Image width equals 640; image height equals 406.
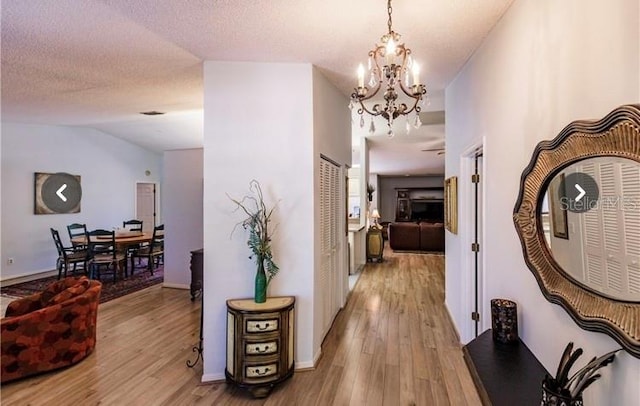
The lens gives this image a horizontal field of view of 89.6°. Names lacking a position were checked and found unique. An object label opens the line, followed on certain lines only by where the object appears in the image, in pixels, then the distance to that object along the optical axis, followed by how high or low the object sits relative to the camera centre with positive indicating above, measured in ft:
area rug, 17.53 -4.70
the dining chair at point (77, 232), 20.77 -1.84
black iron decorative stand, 10.01 -4.87
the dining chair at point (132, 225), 26.01 -1.55
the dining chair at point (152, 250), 21.68 -3.00
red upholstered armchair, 9.09 -3.70
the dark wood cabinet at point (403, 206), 47.62 +0.05
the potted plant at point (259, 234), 8.98 -0.78
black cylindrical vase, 6.05 -2.19
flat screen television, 45.29 -0.53
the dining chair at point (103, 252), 19.81 -2.88
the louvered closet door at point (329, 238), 11.16 -1.17
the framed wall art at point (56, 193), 21.12 +0.93
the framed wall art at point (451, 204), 11.64 +0.09
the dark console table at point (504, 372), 4.40 -2.59
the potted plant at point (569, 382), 3.43 -1.97
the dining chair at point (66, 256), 19.74 -3.08
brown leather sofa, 30.41 -2.90
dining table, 20.30 -2.13
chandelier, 5.55 +2.26
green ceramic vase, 8.96 -2.19
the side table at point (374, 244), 26.09 -3.07
